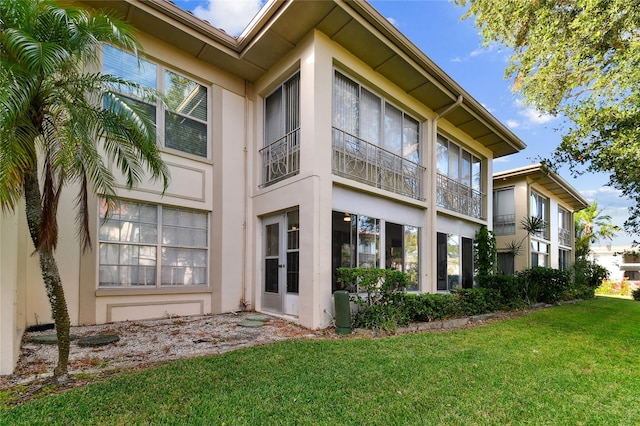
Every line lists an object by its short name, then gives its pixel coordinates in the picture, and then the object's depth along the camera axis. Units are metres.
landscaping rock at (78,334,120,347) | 5.44
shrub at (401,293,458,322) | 7.85
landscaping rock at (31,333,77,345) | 5.44
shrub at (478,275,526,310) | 11.37
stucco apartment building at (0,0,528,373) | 7.16
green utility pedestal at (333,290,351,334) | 6.83
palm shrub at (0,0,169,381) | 3.27
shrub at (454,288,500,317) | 9.28
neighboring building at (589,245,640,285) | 31.27
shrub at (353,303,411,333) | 7.05
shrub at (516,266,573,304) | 12.88
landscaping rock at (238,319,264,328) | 7.25
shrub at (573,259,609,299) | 18.18
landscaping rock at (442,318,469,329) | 8.07
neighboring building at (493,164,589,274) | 16.52
